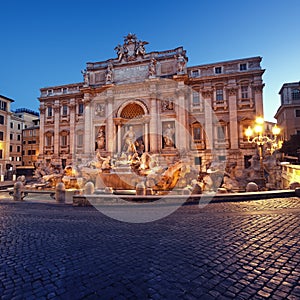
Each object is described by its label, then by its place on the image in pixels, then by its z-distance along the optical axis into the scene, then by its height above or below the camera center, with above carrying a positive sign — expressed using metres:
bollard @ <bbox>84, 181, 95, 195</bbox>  11.64 -1.41
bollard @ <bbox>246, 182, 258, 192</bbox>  12.13 -1.54
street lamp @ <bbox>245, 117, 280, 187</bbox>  13.16 +1.99
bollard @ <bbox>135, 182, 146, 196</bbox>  11.69 -1.51
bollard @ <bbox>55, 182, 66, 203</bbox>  11.42 -1.69
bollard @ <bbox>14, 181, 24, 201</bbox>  12.69 -1.68
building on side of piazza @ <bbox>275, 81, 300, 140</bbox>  36.19 +8.99
